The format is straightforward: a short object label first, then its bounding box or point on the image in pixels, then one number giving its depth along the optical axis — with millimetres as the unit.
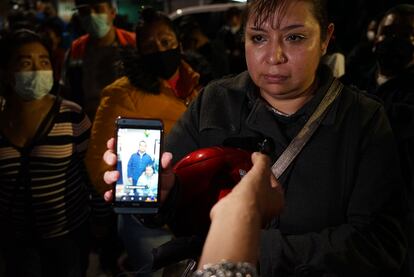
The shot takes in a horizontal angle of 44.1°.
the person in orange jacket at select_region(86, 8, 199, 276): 2699
